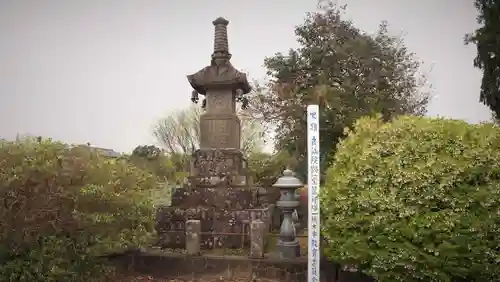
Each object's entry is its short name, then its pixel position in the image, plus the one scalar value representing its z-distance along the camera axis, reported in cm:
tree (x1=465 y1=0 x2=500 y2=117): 1377
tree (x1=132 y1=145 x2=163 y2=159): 2948
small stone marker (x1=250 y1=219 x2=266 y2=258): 704
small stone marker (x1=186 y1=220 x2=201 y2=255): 733
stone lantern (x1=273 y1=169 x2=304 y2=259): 716
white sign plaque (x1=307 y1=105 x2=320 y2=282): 544
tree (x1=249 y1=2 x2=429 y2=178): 1739
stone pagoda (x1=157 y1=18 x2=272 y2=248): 859
